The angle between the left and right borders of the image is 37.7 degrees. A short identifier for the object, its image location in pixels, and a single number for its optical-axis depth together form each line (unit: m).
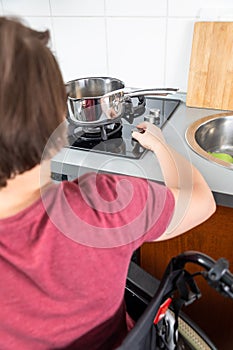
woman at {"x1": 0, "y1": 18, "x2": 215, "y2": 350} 0.40
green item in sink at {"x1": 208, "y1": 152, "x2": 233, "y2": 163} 1.01
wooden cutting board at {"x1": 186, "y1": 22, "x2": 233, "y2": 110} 1.03
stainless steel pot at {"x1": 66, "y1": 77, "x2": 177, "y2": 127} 0.95
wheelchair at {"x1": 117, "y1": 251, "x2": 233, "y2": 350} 0.46
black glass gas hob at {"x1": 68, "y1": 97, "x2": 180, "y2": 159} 0.94
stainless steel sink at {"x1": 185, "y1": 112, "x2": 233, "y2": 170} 1.04
